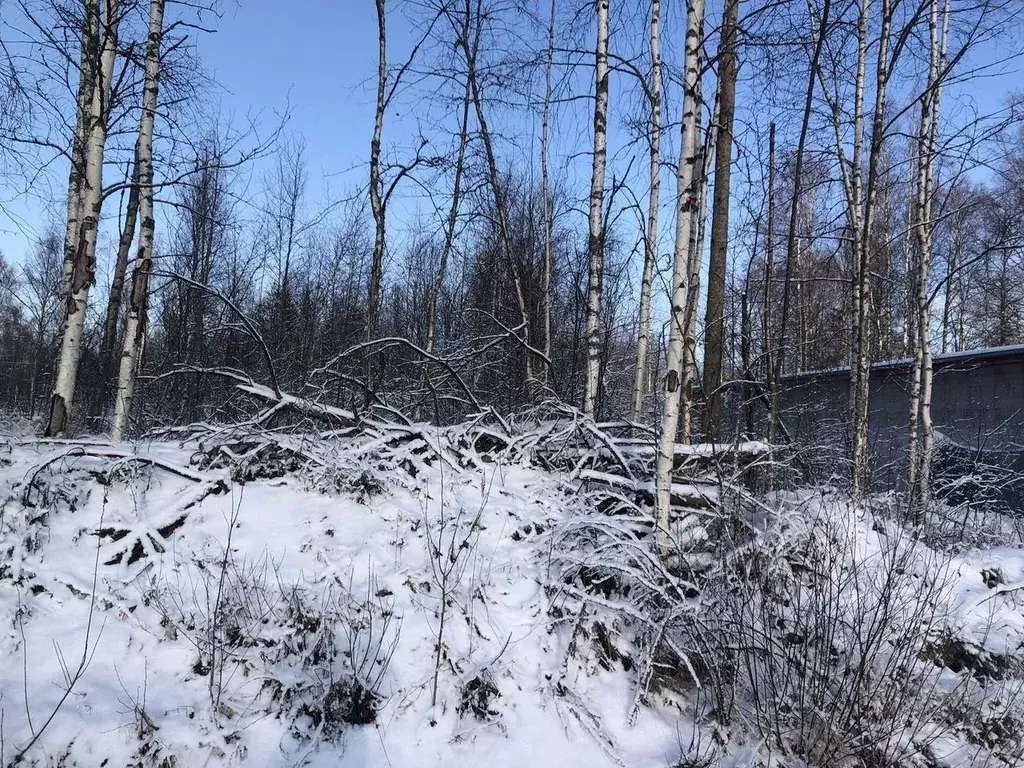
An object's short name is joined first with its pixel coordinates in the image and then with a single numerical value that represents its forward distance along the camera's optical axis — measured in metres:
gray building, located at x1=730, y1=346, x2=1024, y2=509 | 10.13
